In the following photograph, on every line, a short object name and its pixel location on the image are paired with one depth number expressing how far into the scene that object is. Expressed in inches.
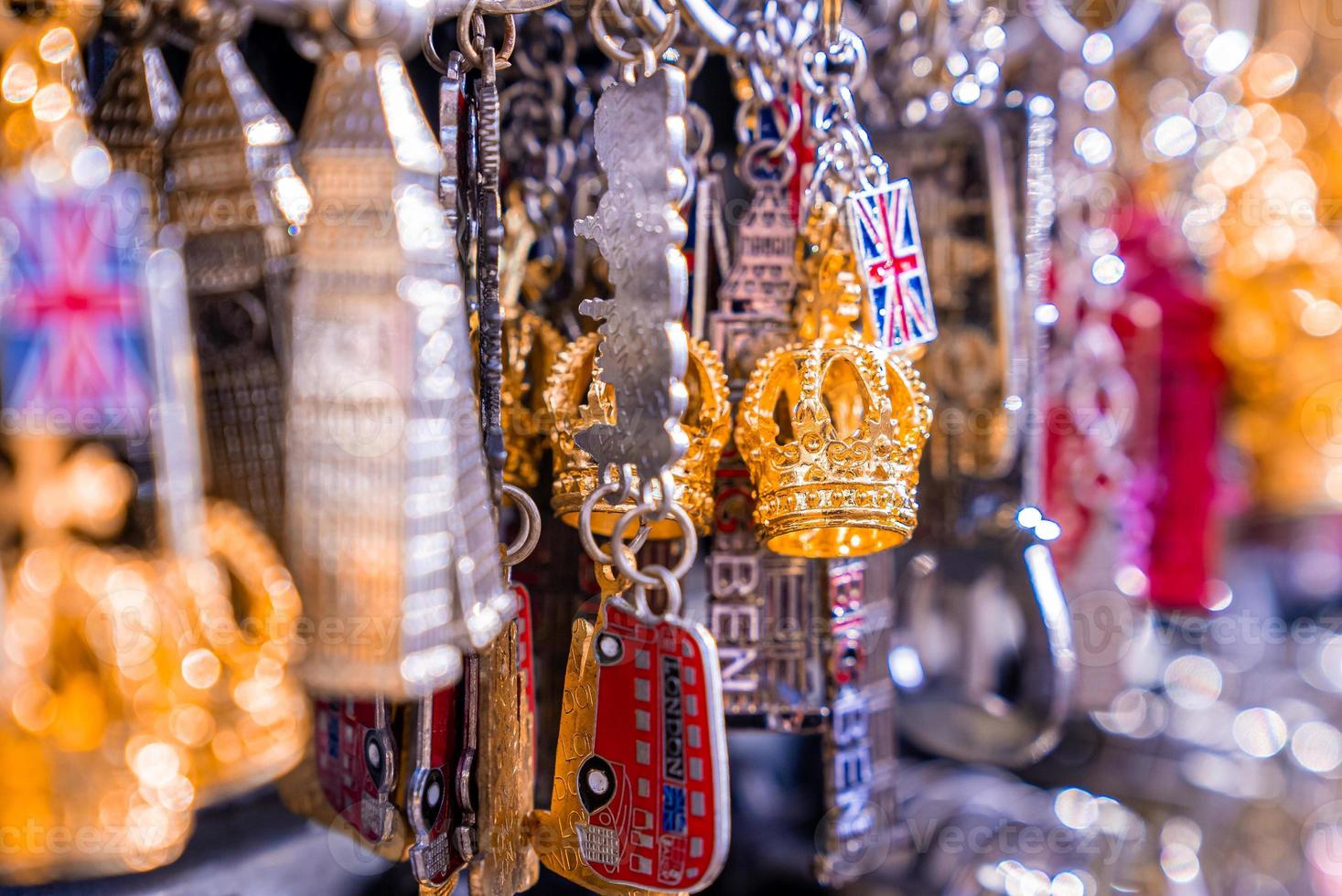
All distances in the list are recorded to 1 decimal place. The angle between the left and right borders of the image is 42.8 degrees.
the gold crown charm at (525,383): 11.8
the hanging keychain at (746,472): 11.8
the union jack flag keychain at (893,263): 11.4
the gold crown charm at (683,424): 11.0
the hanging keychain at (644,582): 9.8
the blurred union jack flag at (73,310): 8.5
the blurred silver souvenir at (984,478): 13.3
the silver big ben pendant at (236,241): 9.1
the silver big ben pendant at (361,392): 8.7
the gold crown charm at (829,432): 10.9
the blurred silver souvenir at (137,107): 9.3
